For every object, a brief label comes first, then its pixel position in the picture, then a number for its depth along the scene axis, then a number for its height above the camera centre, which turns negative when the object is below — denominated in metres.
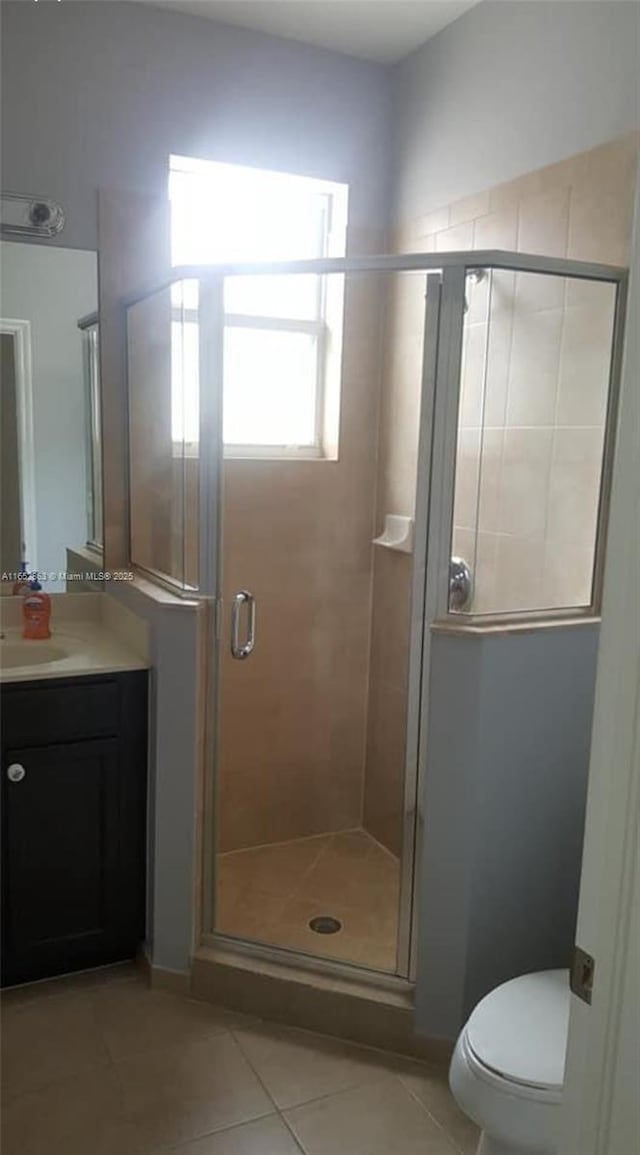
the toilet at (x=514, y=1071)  1.47 -1.10
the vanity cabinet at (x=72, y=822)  2.19 -1.02
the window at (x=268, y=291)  2.73 +0.49
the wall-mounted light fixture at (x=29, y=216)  2.40 +0.61
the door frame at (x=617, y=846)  0.72 -0.35
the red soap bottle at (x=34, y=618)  2.53 -0.55
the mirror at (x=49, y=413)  2.45 +0.06
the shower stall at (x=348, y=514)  2.07 -0.21
